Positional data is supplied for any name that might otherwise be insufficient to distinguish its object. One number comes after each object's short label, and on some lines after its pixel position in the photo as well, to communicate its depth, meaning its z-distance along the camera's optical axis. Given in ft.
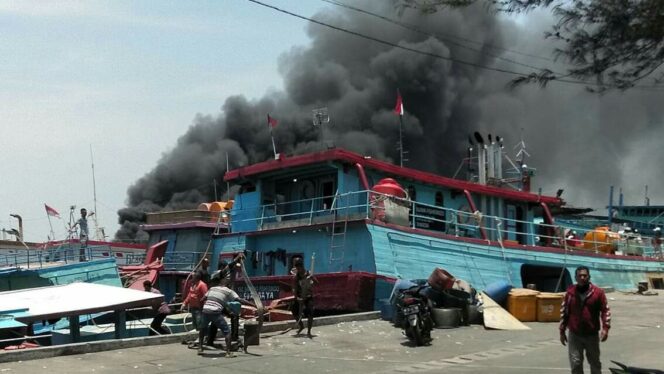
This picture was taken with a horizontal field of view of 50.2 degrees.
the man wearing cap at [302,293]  44.14
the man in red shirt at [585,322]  26.48
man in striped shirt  36.47
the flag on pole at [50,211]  112.06
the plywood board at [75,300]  39.47
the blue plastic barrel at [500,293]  55.26
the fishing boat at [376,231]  56.34
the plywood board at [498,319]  49.78
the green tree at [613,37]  23.54
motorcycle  41.70
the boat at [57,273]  65.92
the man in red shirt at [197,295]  42.04
